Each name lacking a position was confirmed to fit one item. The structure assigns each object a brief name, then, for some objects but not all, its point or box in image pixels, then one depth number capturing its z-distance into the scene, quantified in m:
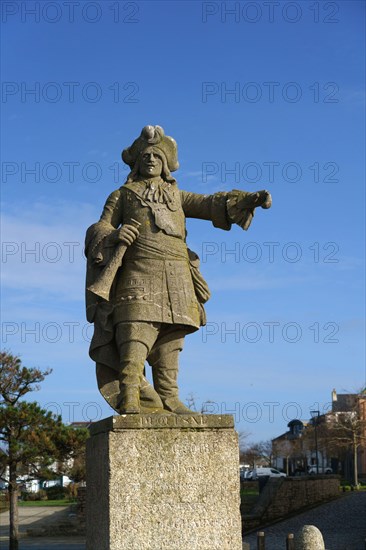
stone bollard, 13.07
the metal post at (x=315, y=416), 37.90
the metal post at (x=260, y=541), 16.83
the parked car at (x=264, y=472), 56.68
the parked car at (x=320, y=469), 62.76
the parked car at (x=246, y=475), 61.97
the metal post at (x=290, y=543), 15.24
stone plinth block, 6.25
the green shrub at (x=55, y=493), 56.06
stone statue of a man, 6.89
